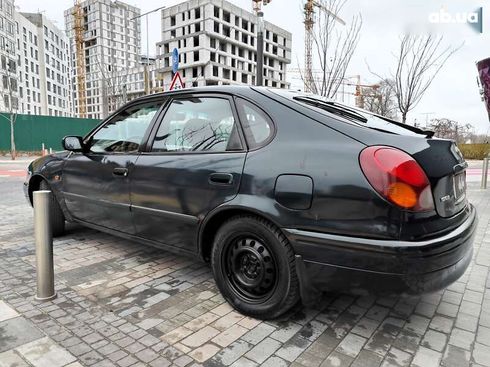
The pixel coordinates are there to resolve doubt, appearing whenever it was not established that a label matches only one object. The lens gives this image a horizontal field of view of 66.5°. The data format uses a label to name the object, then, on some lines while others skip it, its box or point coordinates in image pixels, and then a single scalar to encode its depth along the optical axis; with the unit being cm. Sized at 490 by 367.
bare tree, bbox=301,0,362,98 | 1143
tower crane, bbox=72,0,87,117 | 9038
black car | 201
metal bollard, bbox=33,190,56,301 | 278
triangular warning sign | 880
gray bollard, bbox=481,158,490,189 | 930
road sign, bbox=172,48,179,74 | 1060
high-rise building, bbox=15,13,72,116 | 6581
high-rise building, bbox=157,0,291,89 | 6906
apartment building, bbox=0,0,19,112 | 5445
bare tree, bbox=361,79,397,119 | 2422
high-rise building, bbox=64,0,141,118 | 9969
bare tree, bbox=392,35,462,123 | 1283
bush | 2308
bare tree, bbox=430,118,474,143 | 3111
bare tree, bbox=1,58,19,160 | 2027
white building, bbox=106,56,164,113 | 3762
